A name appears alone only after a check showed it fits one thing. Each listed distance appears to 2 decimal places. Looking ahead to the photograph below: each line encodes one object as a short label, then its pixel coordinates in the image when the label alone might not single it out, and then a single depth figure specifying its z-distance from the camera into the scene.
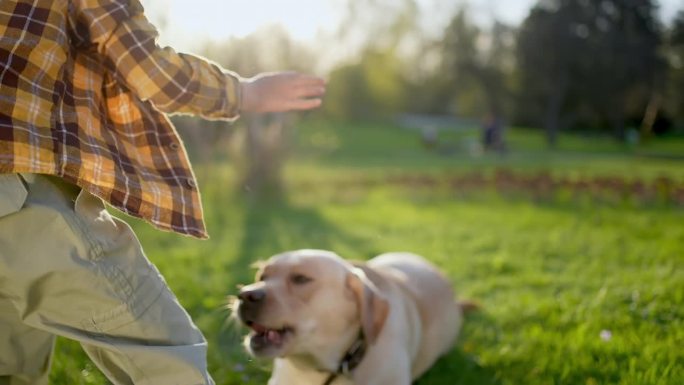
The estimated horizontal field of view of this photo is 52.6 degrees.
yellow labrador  2.70
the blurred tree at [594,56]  32.50
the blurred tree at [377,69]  28.83
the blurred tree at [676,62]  32.62
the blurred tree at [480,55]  38.97
